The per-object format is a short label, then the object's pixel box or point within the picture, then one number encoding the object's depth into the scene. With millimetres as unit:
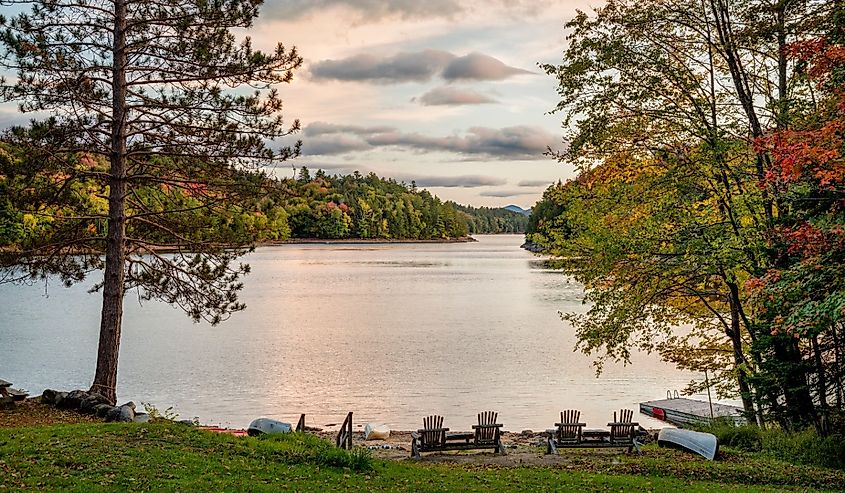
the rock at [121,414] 14141
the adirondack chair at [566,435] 17078
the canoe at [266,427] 17812
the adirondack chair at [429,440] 16562
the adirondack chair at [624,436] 16953
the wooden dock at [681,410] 25109
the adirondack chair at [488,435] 16812
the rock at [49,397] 15586
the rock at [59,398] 15344
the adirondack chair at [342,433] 14613
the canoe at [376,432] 21141
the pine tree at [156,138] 15398
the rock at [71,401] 15320
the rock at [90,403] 15078
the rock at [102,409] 14688
